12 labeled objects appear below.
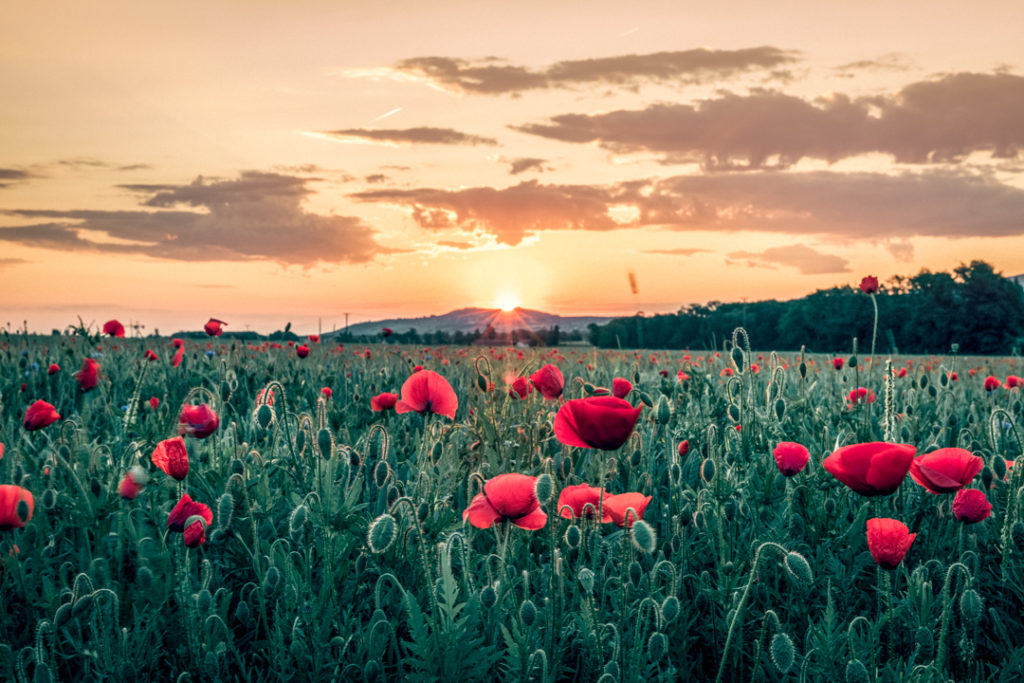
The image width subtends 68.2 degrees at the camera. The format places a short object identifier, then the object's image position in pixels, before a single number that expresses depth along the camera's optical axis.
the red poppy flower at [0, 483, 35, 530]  2.11
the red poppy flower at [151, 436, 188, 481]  2.27
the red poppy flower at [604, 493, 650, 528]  2.05
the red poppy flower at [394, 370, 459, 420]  2.60
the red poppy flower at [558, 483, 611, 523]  2.04
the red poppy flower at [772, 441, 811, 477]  2.30
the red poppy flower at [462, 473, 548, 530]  1.82
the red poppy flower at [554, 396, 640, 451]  1.65
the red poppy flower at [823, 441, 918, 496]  1.82
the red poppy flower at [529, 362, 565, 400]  3.03
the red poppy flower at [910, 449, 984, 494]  2.10
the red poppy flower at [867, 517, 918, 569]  1.80
